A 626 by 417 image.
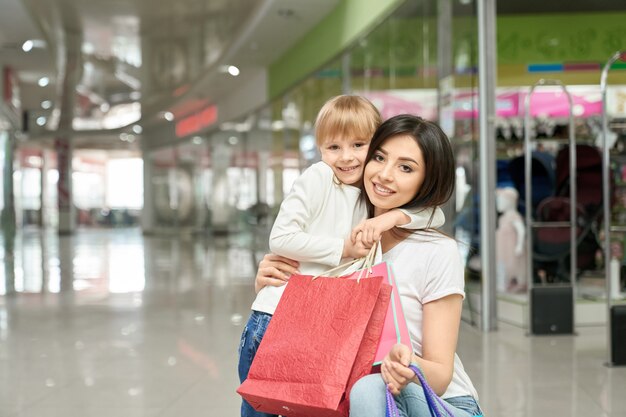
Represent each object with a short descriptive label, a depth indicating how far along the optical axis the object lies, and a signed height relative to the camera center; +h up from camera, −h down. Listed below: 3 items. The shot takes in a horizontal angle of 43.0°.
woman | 1.60 -0.14
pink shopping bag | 1.52 -0.27
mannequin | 6.96 -0.50
